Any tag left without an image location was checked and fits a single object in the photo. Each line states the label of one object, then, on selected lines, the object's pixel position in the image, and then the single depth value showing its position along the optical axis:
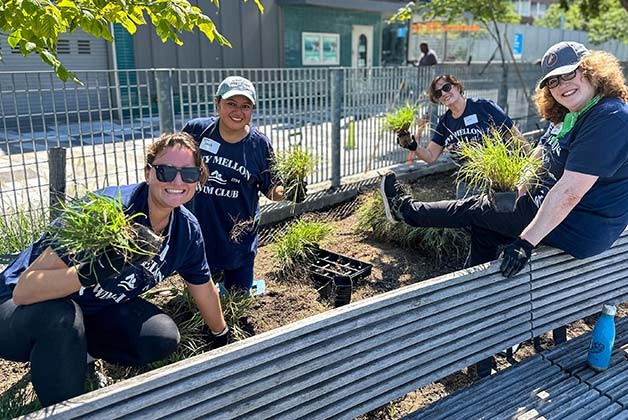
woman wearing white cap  3.29
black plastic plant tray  3.81
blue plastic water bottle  2.49
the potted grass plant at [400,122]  4.75
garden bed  2.80
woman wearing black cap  2.40
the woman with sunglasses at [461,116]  4.39
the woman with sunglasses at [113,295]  1.94
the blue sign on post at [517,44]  24.38
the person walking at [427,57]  12.74
